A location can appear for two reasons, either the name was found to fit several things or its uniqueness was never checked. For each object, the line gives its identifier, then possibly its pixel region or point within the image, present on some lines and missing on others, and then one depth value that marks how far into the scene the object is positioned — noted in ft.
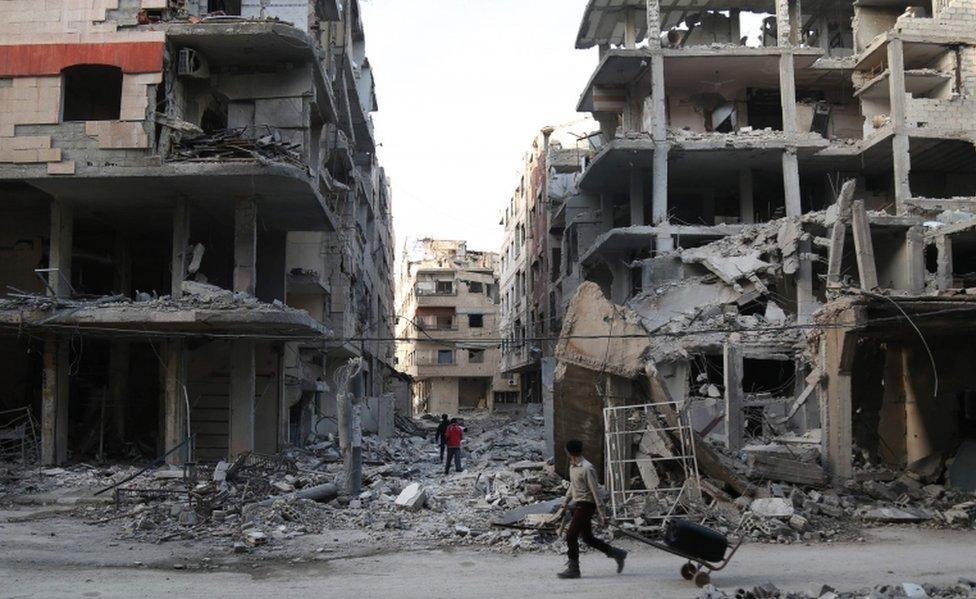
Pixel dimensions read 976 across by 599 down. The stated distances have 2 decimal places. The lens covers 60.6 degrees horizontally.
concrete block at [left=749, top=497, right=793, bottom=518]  42.68
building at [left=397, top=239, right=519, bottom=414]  234.58
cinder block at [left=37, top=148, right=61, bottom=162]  69.21
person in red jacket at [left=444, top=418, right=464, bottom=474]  72.54
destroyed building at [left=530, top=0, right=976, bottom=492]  63.67
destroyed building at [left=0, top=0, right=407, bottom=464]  68.44
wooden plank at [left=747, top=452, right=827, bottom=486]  48.88
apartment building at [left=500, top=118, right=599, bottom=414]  163.84
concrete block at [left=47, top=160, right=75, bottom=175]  68.74
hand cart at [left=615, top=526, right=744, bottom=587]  28.68
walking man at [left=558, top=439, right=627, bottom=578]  30.27
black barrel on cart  28.60
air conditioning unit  70.95
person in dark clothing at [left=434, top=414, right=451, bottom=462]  79.82
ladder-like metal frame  43.60
